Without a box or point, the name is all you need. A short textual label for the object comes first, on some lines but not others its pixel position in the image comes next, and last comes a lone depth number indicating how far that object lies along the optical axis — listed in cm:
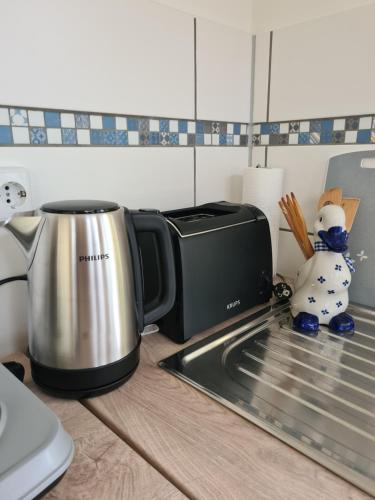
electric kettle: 48
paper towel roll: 89
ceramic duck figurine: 71
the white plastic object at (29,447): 34
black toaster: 65
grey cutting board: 81
